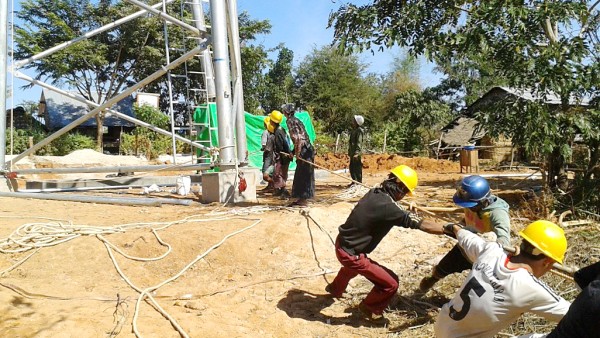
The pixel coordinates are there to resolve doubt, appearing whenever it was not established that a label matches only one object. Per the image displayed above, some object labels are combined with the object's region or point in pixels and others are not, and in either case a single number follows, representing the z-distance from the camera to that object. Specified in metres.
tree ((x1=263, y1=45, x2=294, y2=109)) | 34.97
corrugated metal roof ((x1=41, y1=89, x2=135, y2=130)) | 31.43
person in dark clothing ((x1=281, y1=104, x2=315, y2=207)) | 8.79
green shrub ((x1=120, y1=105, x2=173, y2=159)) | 25.87
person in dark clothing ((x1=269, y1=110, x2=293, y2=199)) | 9.84
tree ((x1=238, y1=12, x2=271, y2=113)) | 31.52
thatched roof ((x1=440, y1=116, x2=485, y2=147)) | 25.61
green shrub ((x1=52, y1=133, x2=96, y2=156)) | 26.19
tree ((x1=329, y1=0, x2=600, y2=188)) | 6.99
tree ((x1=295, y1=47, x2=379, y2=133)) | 32.91
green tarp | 15.66
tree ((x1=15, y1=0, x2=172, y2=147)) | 27.03
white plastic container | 10.87
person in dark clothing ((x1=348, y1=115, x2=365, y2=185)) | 11.83
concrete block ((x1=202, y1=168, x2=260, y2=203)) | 9.13
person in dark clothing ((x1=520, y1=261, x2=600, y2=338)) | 2.31
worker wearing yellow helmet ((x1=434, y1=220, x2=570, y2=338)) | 2.89
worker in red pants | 4.35
